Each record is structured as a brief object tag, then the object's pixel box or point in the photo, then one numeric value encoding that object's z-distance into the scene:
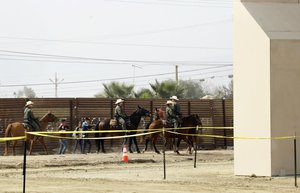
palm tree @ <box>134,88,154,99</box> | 80.00
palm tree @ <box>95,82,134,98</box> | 81.25
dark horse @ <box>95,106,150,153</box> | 42.04
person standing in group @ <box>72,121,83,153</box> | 43.86
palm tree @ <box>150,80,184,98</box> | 78.62
